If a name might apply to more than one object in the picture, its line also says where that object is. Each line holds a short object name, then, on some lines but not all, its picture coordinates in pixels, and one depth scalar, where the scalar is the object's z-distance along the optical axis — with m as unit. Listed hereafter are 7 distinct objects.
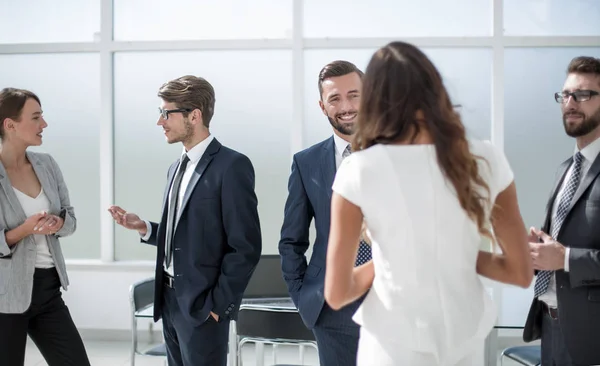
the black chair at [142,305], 3.82
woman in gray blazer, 3.09
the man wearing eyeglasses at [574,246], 2.31
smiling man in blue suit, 2.38
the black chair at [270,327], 3.27
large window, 5.64
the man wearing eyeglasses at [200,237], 2.79
